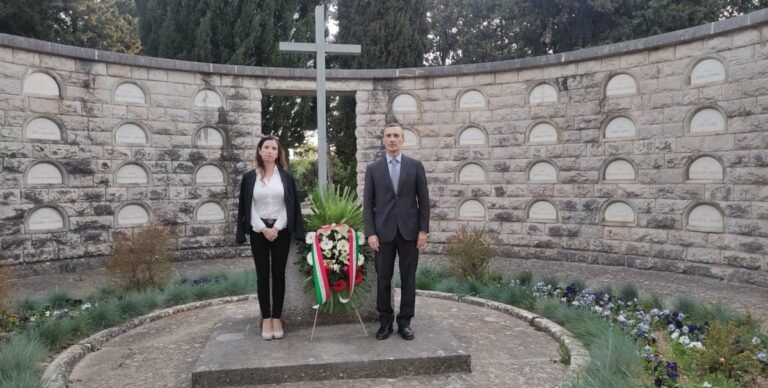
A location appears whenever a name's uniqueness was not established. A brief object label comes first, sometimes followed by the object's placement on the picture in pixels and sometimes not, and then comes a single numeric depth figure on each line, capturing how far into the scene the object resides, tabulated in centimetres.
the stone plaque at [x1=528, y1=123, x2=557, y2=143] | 818
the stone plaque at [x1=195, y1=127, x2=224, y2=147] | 848
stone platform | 335
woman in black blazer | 394
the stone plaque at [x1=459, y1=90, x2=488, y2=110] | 867
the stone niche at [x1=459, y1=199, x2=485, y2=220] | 877
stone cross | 664
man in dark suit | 390
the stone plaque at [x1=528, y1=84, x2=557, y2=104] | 816
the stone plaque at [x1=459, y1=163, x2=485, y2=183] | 871
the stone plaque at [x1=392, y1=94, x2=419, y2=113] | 902
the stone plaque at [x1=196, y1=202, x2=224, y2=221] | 856
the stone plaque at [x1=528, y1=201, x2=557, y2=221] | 824
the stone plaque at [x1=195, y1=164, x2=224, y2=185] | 852
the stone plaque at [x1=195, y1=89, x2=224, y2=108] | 845
